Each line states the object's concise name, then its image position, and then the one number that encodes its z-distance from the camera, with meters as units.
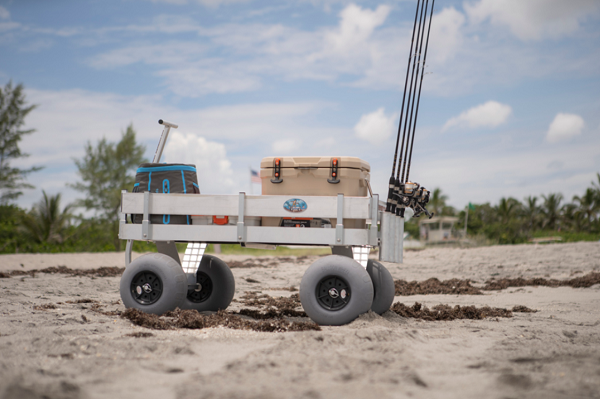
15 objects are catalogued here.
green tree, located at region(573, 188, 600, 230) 45.12
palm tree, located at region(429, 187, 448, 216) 52.28
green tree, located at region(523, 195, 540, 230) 49.94
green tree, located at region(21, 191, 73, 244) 23.69
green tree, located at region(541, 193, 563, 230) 49.09
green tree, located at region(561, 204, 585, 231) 44.91
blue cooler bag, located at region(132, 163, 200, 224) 6.56
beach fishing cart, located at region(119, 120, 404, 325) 5.75
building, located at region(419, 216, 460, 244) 46.31
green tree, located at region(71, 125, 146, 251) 29.11
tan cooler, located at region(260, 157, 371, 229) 6.07
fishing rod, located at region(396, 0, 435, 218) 6.42
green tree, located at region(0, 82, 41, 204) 26.45
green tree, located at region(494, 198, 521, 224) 49.34
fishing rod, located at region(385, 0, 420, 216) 6.34
